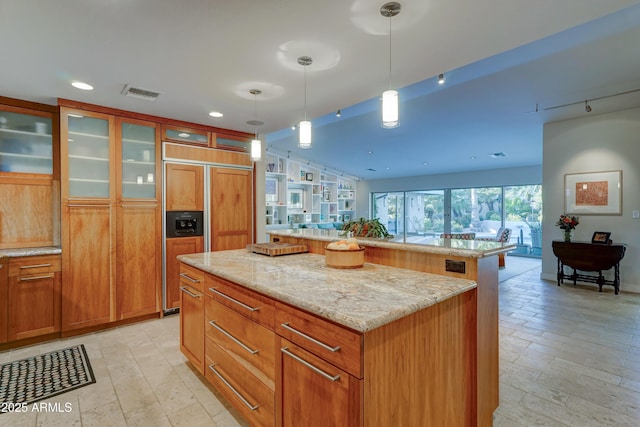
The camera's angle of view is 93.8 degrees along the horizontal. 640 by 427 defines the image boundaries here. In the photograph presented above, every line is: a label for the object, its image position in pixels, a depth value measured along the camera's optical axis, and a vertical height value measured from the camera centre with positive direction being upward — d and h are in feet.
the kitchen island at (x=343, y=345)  3.70 -2.00
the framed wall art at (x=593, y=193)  15.38 +0.95
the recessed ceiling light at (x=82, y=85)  8.92 +3.84
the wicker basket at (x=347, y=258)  6.28 -0.99
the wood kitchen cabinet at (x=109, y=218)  10.38 -0.23
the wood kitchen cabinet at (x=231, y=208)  13.32 +0.16
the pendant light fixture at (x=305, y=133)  8.22 +2.15
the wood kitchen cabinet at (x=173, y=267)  12.22 -2.25
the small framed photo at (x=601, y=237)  15.07 -1.35
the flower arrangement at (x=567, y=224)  15.99 -0.72
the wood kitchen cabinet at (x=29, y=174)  10.18 +1.33
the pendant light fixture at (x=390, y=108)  6.48 +2.24
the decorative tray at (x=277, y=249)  8.11 -1.04
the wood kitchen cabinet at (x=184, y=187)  12.21 +1.04
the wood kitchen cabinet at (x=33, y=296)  9.38 -2.73
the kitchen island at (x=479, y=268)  5.35 -1.10
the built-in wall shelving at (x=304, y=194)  27.37 +1.88
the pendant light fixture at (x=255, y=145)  9.70 +2.25
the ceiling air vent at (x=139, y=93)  9.32 +3.83
